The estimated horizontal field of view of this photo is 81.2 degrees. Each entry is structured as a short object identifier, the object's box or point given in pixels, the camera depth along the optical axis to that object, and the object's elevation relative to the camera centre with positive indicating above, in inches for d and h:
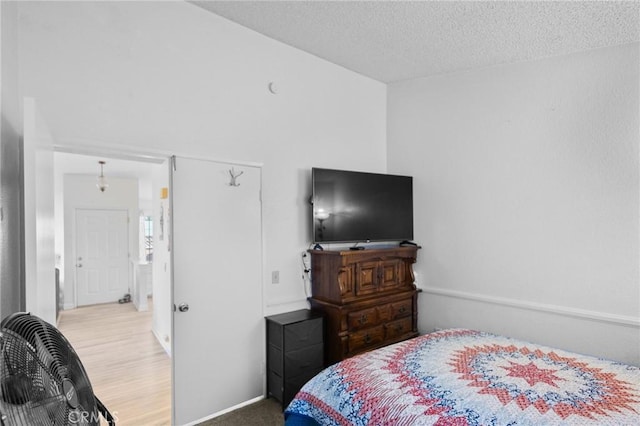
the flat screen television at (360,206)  130.6 +2.0
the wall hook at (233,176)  115.6 +11.3
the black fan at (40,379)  34.4 -16.9
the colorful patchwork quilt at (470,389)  66.6 -36.3
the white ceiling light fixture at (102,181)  255.9 +23.7
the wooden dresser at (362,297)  124.8 -30.6
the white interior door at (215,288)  105.3 -22.7
